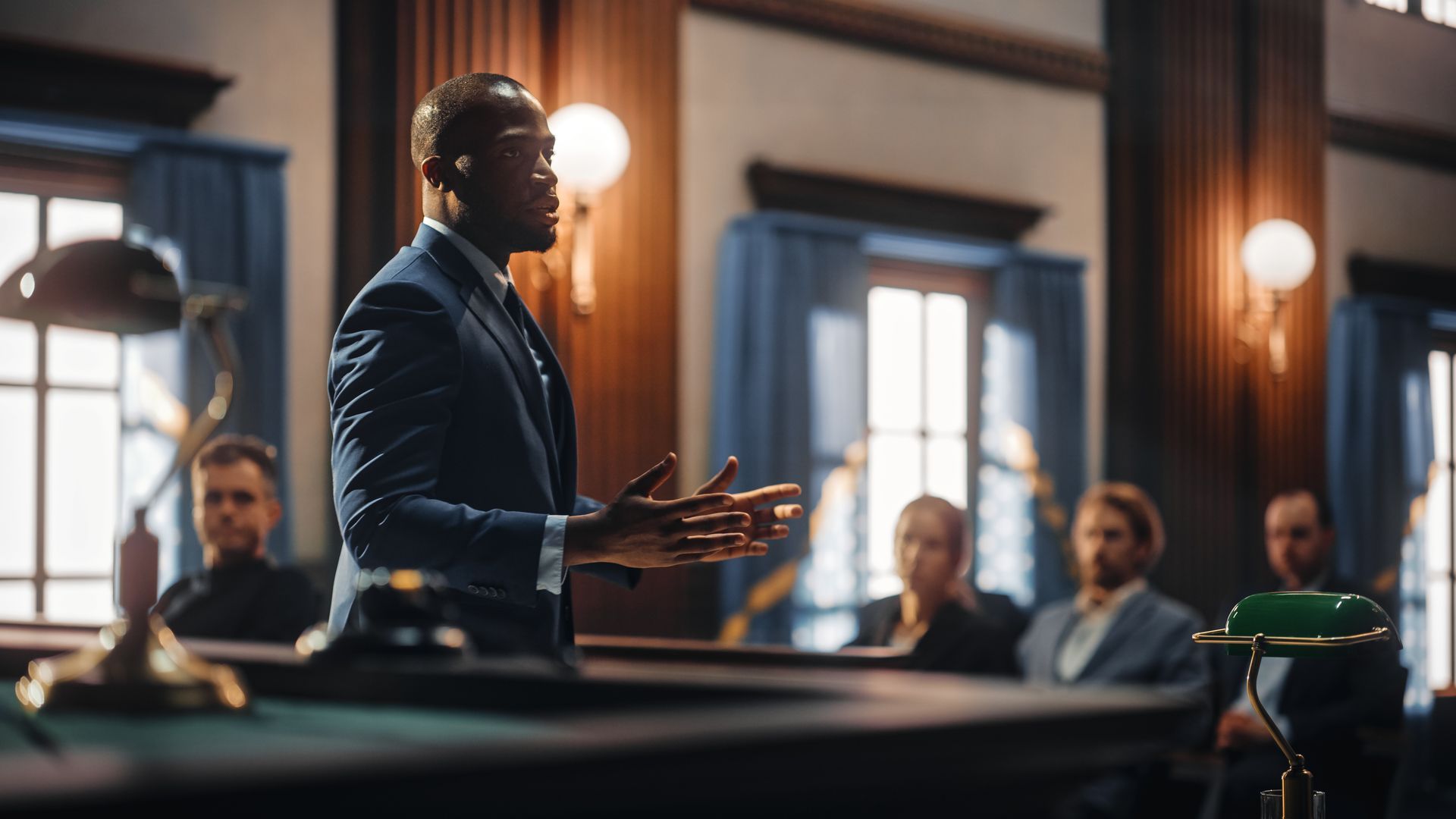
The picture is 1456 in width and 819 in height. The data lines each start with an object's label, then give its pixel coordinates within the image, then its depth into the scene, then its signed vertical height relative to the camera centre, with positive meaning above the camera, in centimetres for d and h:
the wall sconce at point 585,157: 496 +100
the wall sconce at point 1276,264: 666 +88
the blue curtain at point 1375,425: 627 +17
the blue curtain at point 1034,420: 646 +18
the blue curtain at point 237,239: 445 +66
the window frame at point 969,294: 641 +73
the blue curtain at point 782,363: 566 +37
